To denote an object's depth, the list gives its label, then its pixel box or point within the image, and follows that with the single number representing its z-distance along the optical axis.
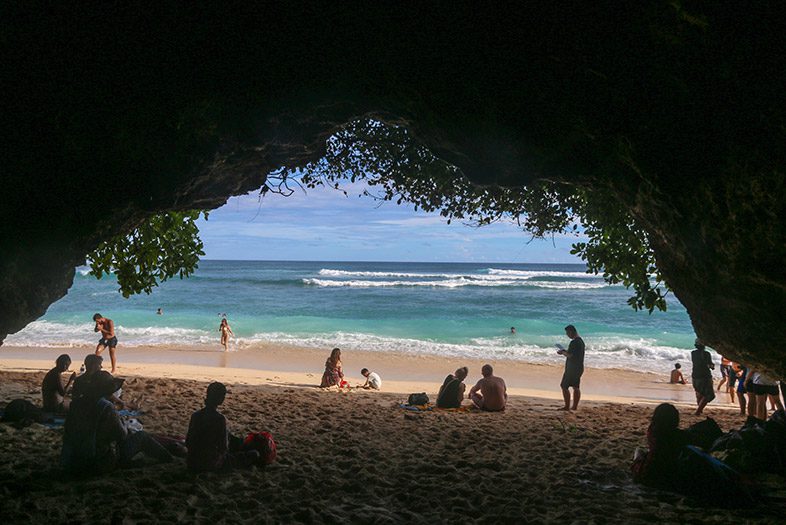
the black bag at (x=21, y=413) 7.07
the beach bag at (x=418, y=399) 10.43
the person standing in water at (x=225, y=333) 20.73
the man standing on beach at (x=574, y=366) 10.50
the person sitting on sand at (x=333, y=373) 13.15
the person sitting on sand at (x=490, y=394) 10.19
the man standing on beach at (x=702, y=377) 10.53
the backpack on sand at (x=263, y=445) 5.90
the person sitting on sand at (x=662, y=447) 5.36
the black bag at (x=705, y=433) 6.52
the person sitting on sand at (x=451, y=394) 10.25
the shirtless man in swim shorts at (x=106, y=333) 13.65
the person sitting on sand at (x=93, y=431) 5.15
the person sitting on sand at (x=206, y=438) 5.43
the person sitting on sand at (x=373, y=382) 13.11
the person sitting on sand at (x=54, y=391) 7.64
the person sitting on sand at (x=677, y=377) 16.23
